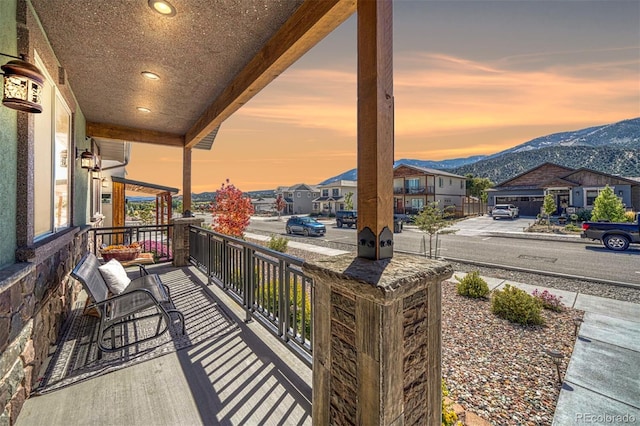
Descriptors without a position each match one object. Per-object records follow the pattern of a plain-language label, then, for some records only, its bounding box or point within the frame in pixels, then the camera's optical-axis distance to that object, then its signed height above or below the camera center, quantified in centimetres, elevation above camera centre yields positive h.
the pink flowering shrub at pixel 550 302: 467 -154
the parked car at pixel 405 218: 2115 -37
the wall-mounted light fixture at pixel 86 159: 436 +91
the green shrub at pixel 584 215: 1999 -22
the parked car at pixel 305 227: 1612 -77
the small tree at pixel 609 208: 1446 +21
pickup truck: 1012 -83
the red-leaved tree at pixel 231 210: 935 +15
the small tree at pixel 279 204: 3609 +133
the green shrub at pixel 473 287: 538 -148
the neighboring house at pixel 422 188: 2822 +269
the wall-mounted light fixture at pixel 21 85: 161 +79
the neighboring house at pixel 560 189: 2361 +227
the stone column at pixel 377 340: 116 -60
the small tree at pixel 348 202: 3145 +135
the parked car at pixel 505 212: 2392 +6
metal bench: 242 -83
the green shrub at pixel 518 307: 418 -150
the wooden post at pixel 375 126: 141 +46
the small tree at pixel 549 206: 1777 +42
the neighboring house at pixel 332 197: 3639 +239
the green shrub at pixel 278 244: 895 -100
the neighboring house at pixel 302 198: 4231 +247
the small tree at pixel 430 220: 880 -22
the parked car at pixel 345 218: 2047 -33
